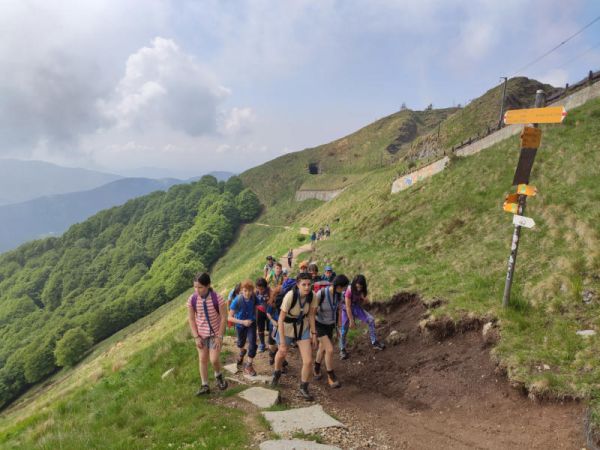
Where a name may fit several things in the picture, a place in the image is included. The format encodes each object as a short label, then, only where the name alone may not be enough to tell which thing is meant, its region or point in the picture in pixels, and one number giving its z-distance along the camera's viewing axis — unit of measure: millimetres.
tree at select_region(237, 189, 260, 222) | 101688
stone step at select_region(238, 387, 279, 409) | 6973
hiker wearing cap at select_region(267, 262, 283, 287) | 13946
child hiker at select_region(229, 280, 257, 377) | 8367
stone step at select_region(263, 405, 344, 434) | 5910
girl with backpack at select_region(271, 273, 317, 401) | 7070
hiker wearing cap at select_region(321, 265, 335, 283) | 10388
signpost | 7434
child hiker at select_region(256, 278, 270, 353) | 8938
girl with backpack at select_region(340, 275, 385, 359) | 8977
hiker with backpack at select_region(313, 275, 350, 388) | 7812
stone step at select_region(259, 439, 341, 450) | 5133
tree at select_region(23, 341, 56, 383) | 62406
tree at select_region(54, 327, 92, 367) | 59312
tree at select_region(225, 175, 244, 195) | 118750
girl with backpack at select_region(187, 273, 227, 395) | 7270
